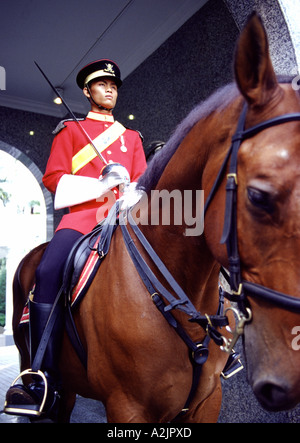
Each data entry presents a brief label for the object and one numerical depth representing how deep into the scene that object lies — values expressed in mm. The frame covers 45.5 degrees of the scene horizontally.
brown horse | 931
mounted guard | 1792
